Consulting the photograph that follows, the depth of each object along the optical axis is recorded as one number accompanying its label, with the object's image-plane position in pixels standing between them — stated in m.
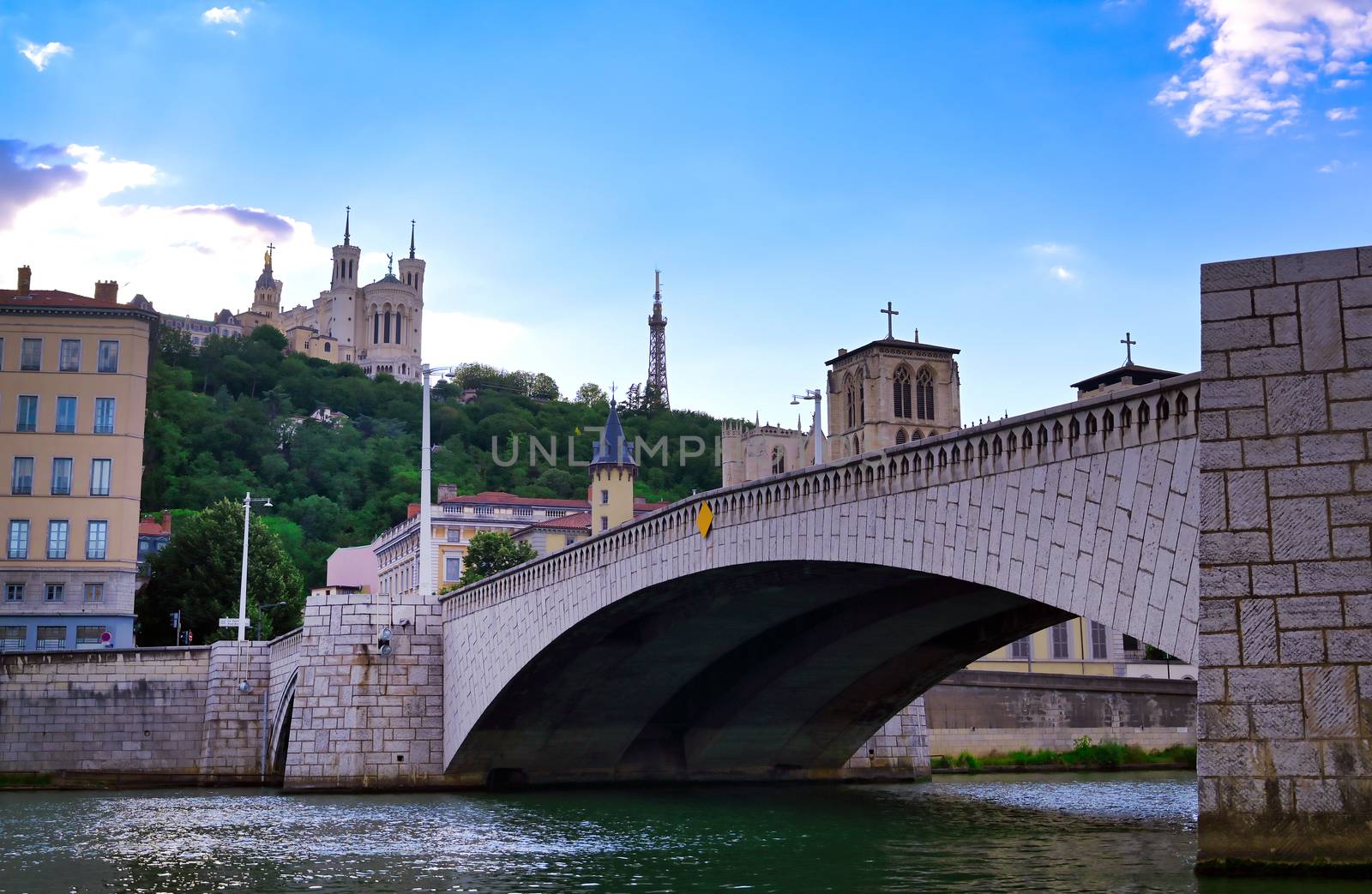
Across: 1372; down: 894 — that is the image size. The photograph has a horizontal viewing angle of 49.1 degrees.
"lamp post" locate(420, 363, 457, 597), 37.39
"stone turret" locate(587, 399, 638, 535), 88.00
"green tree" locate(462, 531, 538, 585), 70.56
